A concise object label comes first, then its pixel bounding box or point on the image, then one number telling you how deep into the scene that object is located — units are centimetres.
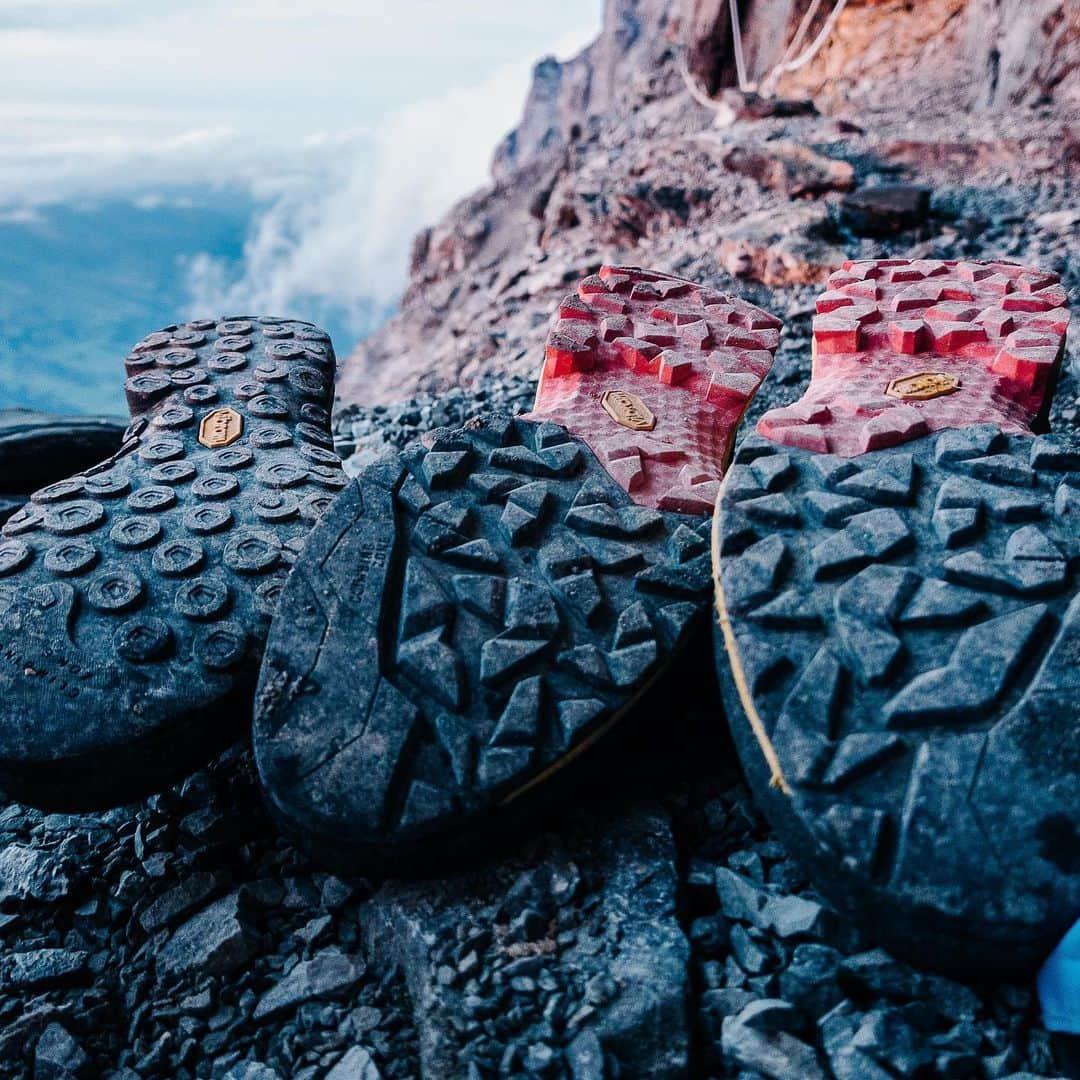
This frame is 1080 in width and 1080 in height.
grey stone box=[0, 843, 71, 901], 29
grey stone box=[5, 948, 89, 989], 27
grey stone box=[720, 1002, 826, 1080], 22
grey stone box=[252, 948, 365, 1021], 25
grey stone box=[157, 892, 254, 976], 26
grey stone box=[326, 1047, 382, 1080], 23
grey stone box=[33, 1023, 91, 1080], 25
